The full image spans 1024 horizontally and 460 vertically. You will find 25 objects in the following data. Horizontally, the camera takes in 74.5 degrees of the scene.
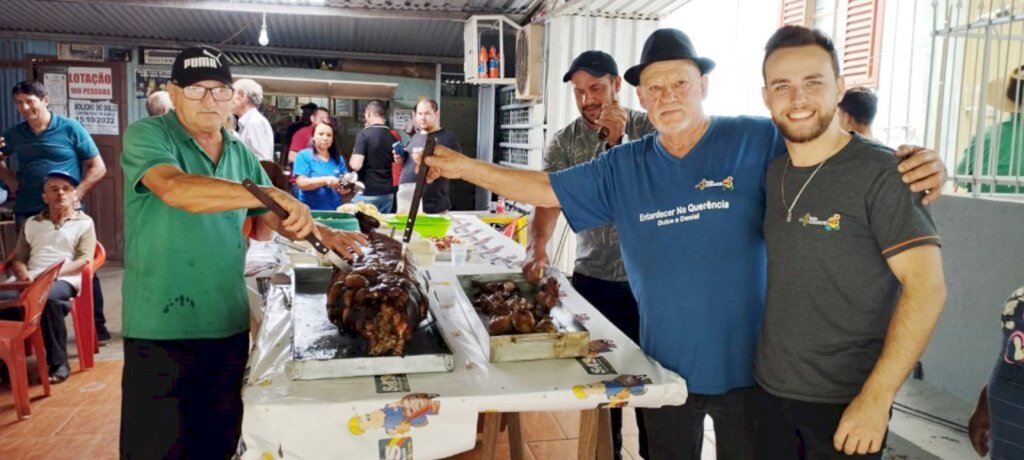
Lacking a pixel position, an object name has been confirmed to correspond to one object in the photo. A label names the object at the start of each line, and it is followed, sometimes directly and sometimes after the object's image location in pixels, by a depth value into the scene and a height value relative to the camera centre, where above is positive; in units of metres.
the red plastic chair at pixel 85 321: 5.15 -1.19
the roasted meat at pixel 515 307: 2.15 -0.44
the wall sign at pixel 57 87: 9.70 +1.15
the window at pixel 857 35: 5.89 +1.39
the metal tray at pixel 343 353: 1.92 -0.53
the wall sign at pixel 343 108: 11.72 +1.17
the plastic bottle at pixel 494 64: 8.40 +1.43
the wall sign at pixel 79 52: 9.77 +1.69
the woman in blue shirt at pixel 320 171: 6.92 +0.04
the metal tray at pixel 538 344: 2.08 -0.51
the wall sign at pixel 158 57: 10.05 +1.69
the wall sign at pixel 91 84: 9.73 +1.23
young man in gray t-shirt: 1.77 -0.24
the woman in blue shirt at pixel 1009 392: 2.05 -0.62
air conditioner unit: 7.90 +1.41
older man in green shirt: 2.37 -0.36
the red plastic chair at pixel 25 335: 4.16 -1.06
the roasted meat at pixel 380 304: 2.00 -0.40
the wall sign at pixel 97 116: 9.79 +0.76
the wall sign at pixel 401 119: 11.45 +0.99
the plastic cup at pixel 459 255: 3.83 -0.44
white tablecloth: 1.78 -0.61
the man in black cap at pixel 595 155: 3.37 +0.12
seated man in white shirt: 4.93 -0.63
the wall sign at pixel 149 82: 10.05 +1.31
